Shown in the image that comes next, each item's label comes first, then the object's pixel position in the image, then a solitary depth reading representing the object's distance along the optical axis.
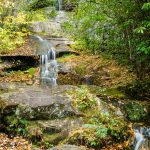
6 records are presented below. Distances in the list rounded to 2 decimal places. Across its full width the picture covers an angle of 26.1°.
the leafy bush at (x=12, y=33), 15.43
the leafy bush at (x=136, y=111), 9.35
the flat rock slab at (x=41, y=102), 8.64
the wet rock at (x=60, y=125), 8.15
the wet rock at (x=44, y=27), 20.70
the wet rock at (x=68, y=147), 7.15
